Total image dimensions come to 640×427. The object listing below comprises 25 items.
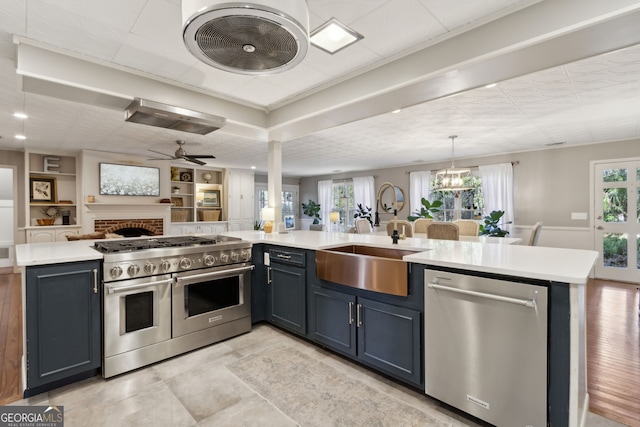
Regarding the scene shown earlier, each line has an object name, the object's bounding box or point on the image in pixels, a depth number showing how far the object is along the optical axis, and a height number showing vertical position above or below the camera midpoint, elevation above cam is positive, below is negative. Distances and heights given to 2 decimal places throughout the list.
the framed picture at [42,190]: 5.82 +0.45
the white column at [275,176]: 4.26 +0.51
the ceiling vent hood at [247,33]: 1.15 +0.76
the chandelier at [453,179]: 4.64 +0.48
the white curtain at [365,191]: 8.63 +0.58
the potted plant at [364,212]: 8.52 -0.02
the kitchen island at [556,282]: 1.35 -0.34
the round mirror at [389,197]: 7.96 +0.37
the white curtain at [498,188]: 6.18 +0.47
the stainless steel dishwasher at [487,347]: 1.43 -0.70
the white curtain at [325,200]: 9.81 +0.38
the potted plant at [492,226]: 5.69 -0.30
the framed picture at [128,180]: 5.88 +0.66
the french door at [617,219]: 4.95 -0.15
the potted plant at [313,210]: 9.99 +0.05
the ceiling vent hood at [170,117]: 2.70 +0.89
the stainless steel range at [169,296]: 2.15 -0.67
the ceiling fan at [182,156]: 4.54 +0.84
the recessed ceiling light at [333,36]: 2.08 +1.26
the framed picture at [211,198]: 8.08 +0.38
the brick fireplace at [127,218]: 5.82 -0.10
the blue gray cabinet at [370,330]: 1.90 -0.84
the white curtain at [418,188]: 7.48 +0.57
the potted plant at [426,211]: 6.35 +0.00
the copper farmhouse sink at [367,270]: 1.92 -0.41
